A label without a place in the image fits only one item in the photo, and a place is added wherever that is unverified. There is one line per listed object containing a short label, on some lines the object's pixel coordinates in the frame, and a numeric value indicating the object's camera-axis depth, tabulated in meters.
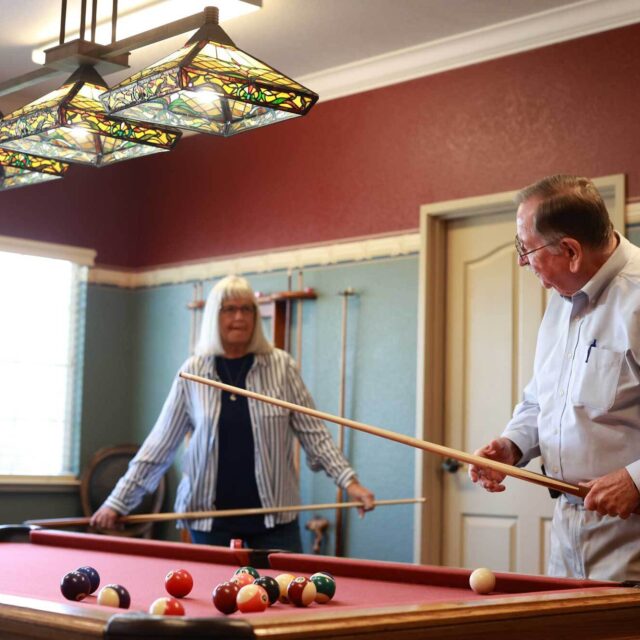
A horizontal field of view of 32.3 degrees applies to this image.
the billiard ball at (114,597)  1.87
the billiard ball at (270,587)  2.01
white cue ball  2.20
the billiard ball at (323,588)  2.06
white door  4.44
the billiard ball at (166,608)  1.68
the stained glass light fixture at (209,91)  2.91
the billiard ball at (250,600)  1.85
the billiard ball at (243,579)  2.07
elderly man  2.56
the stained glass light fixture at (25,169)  3.72
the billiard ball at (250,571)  2.22
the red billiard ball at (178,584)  2.12
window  5.74
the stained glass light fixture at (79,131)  3.28
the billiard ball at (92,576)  2.07
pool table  1.56
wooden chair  5.73
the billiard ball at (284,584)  2.07
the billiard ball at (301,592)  2.01
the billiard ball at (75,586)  2.02
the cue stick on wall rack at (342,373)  4.97
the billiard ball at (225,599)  1.84
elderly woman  3.86
